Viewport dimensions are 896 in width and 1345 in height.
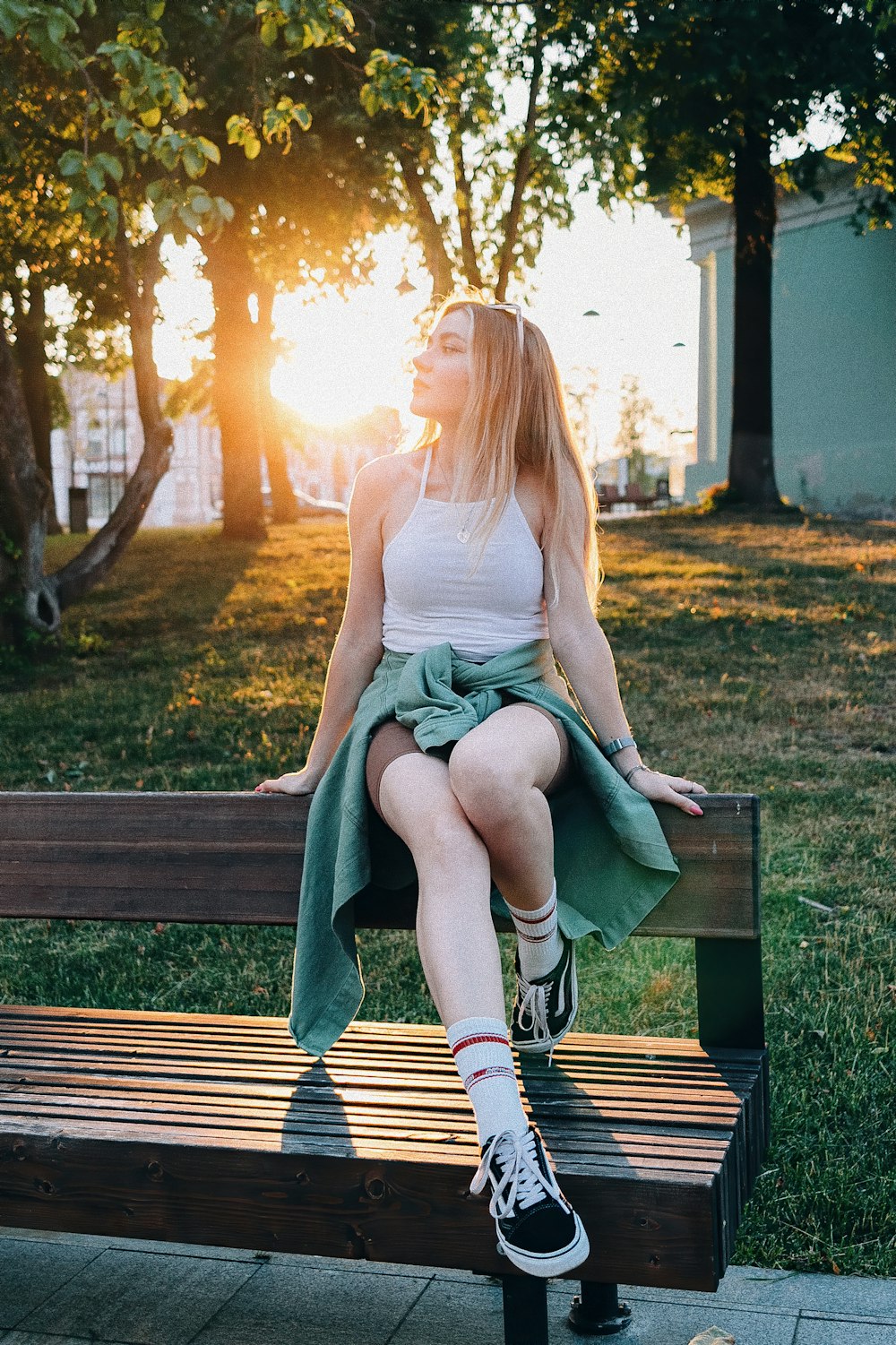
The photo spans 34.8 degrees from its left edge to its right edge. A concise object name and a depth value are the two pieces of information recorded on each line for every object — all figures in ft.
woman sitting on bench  8.19
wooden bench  7.49
